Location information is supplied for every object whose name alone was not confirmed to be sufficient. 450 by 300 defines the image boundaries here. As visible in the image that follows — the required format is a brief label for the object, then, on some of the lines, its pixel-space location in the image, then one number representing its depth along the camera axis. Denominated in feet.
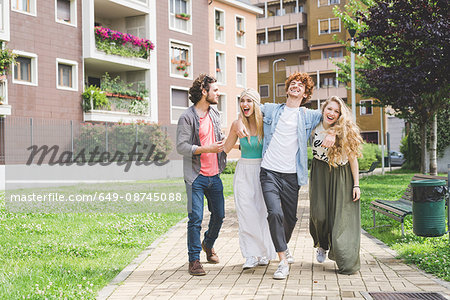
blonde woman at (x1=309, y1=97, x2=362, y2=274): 19.56
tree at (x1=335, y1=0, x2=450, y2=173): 42.32
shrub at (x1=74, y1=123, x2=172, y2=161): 78.12
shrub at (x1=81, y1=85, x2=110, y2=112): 84.02
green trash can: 23.06
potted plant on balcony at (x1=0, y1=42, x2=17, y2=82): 67.51
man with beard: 19.61
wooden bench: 25.79
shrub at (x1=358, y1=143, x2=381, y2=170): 103.01
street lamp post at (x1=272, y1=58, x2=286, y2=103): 183.80
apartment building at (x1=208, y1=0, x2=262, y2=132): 119.24
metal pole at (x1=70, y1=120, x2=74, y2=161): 75.56
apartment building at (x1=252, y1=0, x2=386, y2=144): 172.55
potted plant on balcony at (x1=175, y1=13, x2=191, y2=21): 106.42
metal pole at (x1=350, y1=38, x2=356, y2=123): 72.96
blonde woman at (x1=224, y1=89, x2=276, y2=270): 20.16
